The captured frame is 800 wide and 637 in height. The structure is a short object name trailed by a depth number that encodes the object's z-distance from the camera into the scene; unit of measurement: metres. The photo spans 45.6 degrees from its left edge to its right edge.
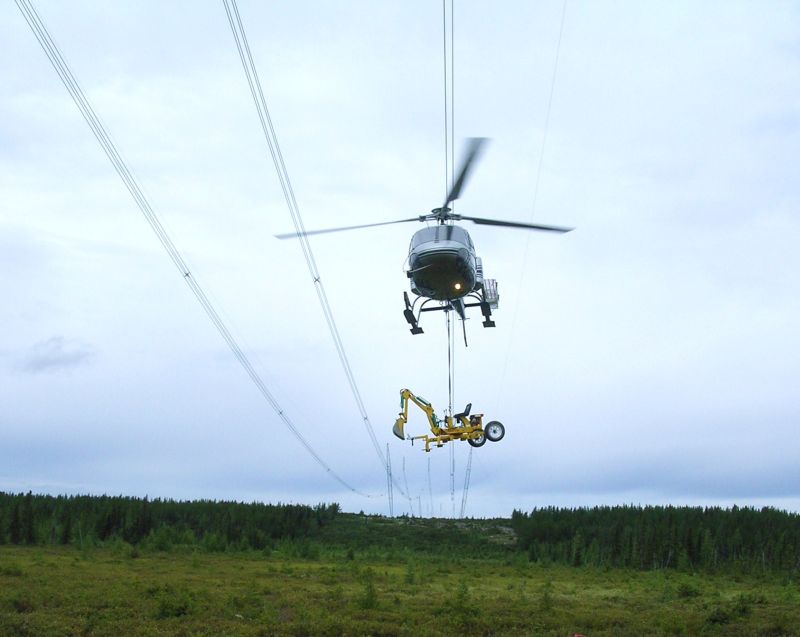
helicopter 28.36
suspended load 33.34
